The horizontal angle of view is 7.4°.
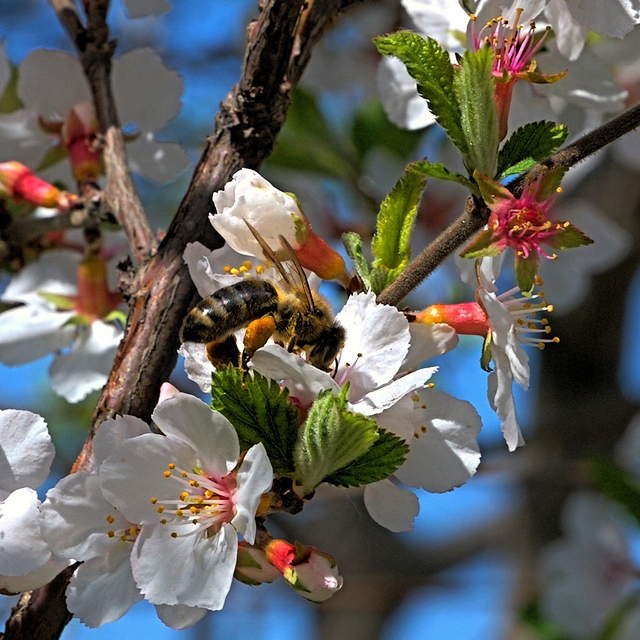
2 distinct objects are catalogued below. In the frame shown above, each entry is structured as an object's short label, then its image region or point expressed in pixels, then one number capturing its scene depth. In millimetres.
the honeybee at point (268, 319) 464
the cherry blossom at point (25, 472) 456
